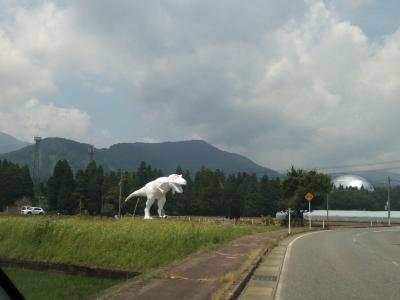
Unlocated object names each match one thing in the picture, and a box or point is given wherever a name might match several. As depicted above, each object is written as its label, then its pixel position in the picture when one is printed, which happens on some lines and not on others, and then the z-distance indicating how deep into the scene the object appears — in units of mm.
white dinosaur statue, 45750
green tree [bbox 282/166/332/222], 56406
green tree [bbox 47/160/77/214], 85312
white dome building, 179000
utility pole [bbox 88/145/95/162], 106388
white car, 69275
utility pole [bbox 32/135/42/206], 100400
